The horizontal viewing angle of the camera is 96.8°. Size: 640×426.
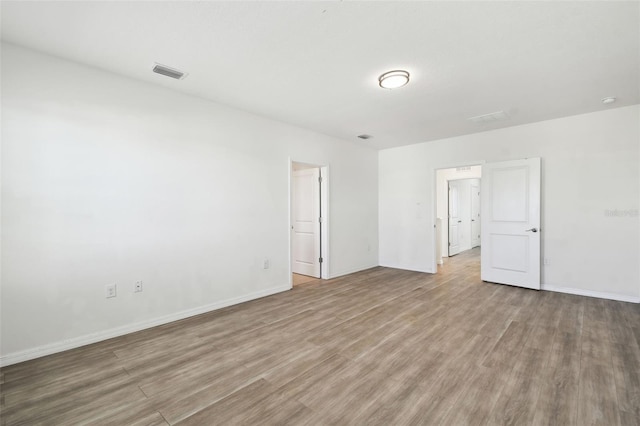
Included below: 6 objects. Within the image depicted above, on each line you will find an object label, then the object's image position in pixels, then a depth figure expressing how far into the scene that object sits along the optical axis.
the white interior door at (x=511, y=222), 4.53
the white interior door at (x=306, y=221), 5.44
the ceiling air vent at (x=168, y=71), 2.82
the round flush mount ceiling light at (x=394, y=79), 2.89
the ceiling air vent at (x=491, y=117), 4.12
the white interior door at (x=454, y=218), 8.00
